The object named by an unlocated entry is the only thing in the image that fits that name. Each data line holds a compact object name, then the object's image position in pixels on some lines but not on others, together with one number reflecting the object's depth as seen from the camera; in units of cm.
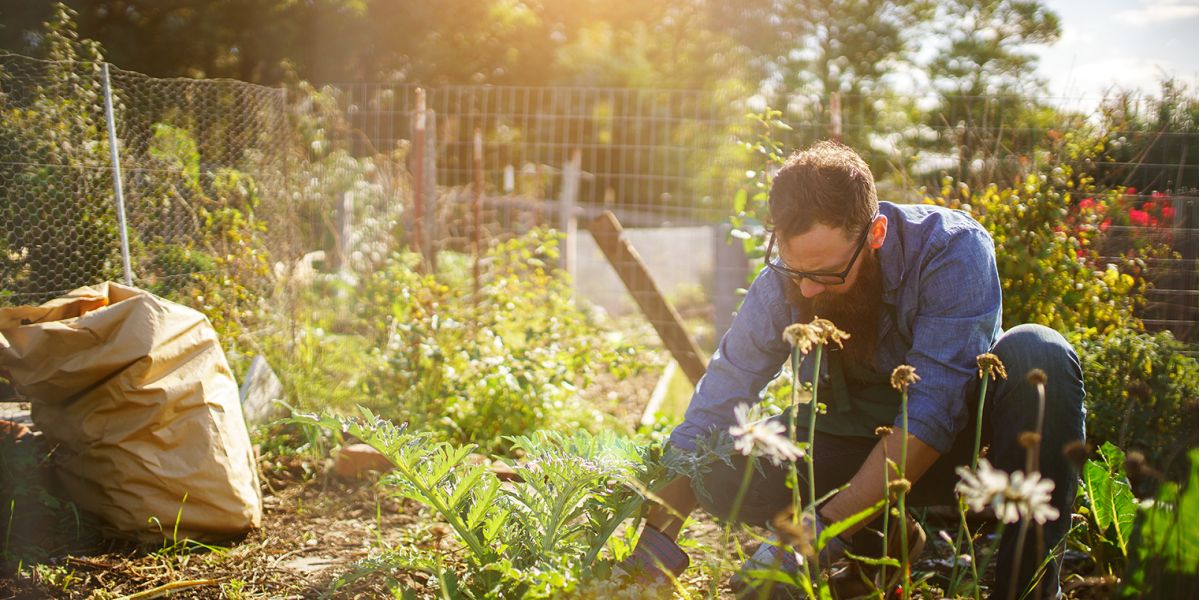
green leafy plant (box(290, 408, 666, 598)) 176
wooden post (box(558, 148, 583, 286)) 827
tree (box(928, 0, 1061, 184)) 1938
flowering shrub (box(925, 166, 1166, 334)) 320
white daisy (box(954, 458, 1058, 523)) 98
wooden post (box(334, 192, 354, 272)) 690
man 174
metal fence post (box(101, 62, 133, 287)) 322
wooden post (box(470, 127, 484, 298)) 527
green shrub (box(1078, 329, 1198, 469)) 282
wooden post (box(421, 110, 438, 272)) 623
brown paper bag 239
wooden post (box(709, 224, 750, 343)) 529
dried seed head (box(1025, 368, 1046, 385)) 117
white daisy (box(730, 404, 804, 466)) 115
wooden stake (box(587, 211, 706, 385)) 423
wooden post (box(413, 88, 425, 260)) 614
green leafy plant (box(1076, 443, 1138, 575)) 187
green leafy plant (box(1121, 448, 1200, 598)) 118
